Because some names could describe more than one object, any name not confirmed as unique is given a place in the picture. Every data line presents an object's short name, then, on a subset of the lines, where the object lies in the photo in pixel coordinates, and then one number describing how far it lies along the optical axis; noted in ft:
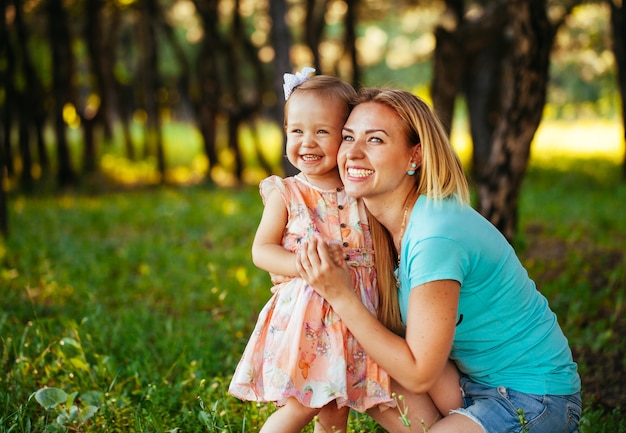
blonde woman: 7.77
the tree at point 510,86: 16.98
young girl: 8.30
